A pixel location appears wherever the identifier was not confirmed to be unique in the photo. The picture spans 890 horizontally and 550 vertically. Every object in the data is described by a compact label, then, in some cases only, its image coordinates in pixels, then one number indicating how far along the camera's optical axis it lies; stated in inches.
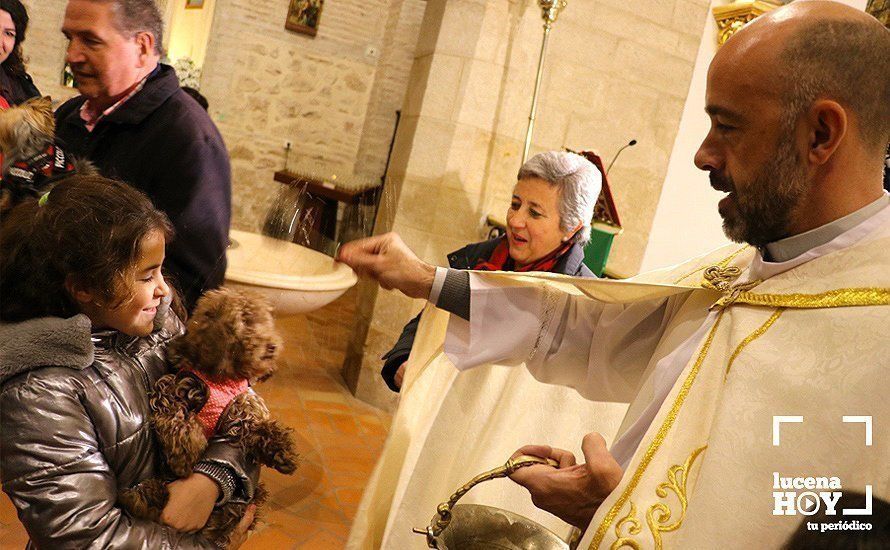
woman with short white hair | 109.0
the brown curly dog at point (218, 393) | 62.1
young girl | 54.5
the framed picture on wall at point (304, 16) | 310.3
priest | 48.9
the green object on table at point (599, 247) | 160.4
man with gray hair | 77.7
